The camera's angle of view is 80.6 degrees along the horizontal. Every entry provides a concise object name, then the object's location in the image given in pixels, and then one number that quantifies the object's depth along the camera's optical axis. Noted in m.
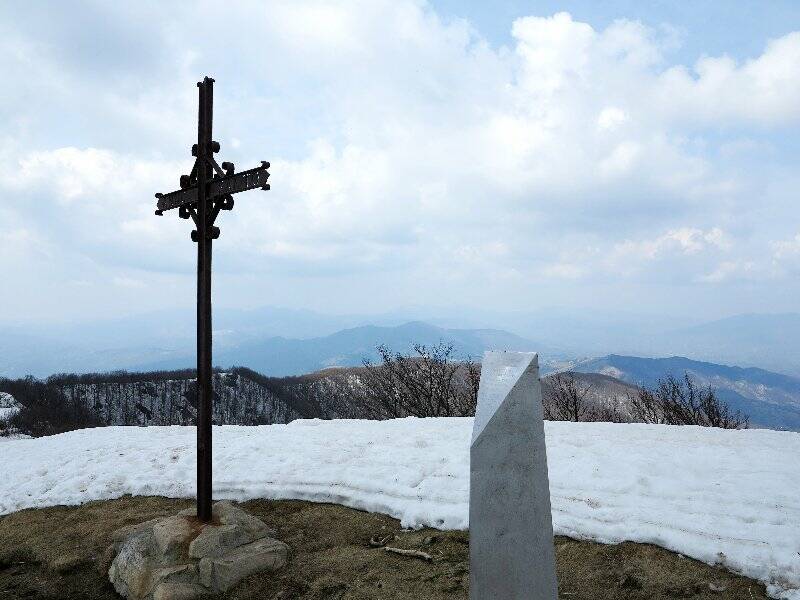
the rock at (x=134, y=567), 6.07
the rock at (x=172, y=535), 6.41
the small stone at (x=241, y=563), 6.06
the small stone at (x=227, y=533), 6.41
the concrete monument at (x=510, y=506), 4.06
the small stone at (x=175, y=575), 6.02
